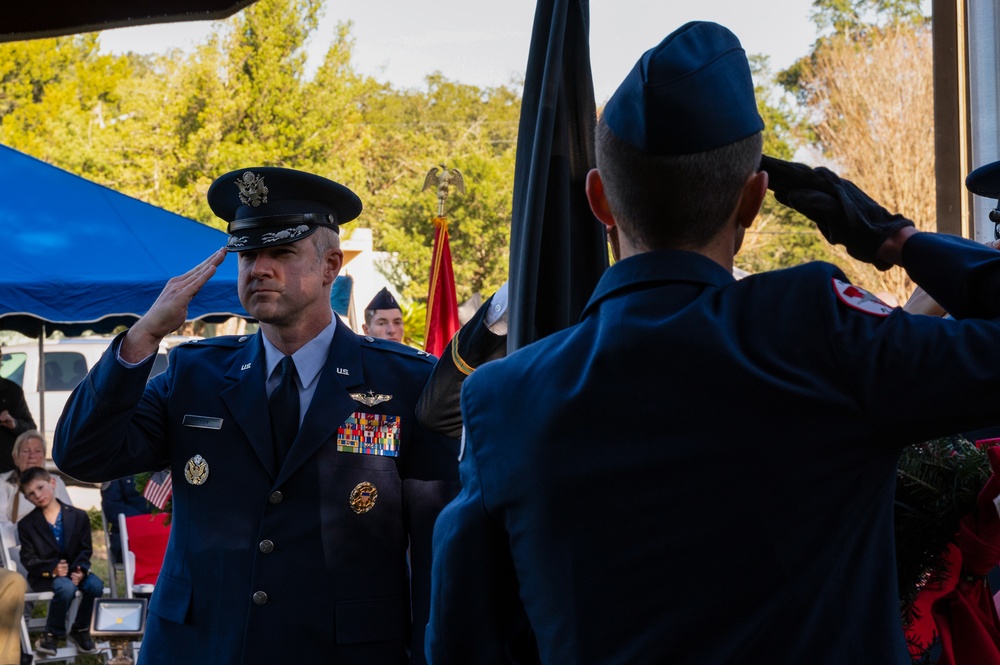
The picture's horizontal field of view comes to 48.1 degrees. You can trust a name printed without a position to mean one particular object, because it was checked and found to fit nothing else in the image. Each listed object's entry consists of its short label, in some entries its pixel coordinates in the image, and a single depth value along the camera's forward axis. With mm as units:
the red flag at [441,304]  7832
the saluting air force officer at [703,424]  1260
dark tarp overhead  2637
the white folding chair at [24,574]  7473
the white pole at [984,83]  5113
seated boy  7852
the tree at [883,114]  22031
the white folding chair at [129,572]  7117
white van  16328
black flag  1820
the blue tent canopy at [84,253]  8016
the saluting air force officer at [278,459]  2639
